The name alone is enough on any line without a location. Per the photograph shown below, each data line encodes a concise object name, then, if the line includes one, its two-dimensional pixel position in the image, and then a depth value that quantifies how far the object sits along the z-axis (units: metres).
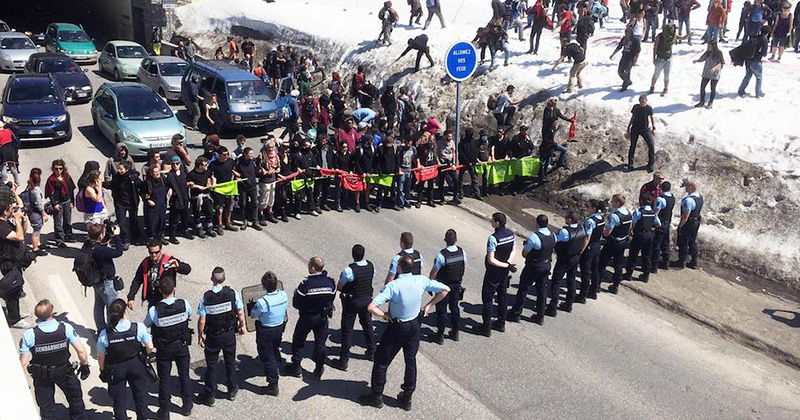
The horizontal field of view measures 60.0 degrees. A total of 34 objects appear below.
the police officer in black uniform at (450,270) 9.30
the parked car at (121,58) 26.25
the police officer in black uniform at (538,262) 10.00
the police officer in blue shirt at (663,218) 12.30
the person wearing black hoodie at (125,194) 11.98
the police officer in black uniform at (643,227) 11.74
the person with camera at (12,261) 9.34
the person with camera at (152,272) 8.59
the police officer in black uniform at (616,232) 11.27
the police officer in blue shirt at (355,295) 8.66
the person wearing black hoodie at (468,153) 15.88
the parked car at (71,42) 29.80
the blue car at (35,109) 17.62
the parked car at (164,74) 23.08
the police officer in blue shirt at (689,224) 12.41
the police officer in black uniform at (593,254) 10.97
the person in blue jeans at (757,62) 16.23
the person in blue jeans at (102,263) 8.77
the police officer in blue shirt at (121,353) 7.14
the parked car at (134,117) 17.05
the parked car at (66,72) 22.70
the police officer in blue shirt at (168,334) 7.48
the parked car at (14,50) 26.88
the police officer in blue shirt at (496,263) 9.85
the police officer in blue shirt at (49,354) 7.14
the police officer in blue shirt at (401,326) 8.03
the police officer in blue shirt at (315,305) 8.27
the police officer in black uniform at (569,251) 10.51
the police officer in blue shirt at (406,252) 8.96
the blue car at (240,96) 19.75
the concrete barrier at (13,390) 6.15
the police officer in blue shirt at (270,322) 7.95
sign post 15.41
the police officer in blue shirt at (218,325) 7.75
